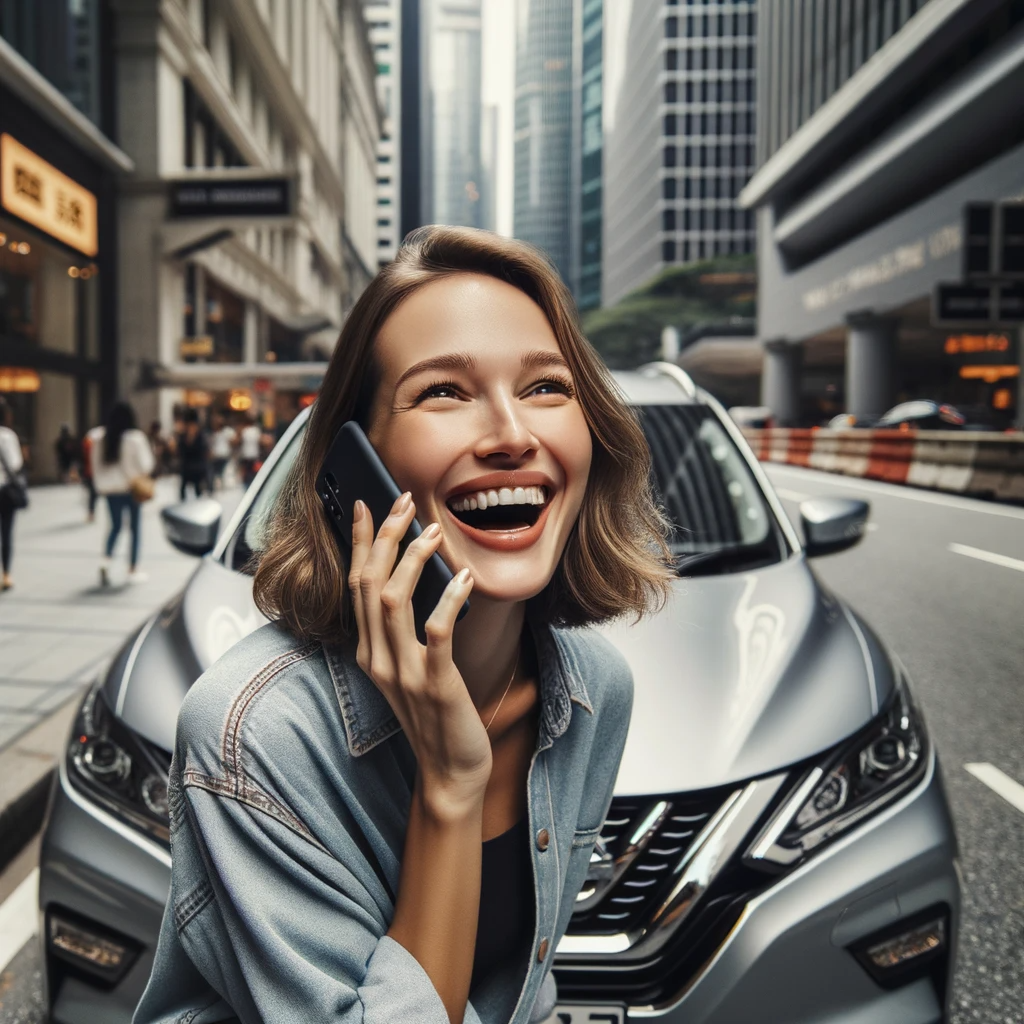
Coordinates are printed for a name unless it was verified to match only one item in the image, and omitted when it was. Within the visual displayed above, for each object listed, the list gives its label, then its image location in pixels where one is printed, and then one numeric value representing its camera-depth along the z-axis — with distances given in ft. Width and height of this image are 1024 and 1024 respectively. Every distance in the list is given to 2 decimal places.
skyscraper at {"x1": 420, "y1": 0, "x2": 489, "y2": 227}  451.48
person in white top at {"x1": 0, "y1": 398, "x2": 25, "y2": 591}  23.89
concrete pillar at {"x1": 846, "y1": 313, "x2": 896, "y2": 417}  119.03
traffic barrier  44.45
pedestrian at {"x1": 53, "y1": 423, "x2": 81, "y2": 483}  62.80
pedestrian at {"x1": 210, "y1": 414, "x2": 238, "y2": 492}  63.98
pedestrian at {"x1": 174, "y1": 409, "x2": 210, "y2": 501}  43.06
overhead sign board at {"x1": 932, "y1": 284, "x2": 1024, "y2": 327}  45.47
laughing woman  3.06
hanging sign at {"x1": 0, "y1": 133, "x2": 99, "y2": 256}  53.47
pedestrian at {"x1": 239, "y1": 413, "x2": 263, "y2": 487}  52.70
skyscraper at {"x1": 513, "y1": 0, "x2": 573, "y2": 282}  583.17
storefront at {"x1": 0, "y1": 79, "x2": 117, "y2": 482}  55.57
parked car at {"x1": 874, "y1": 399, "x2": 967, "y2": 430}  79.20
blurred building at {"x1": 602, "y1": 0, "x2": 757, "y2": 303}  284.00
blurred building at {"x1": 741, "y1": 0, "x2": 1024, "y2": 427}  93.76
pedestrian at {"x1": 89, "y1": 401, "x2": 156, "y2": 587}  27.40
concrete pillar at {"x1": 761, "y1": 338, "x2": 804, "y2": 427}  159.22
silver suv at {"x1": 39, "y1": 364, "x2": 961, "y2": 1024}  5.41
